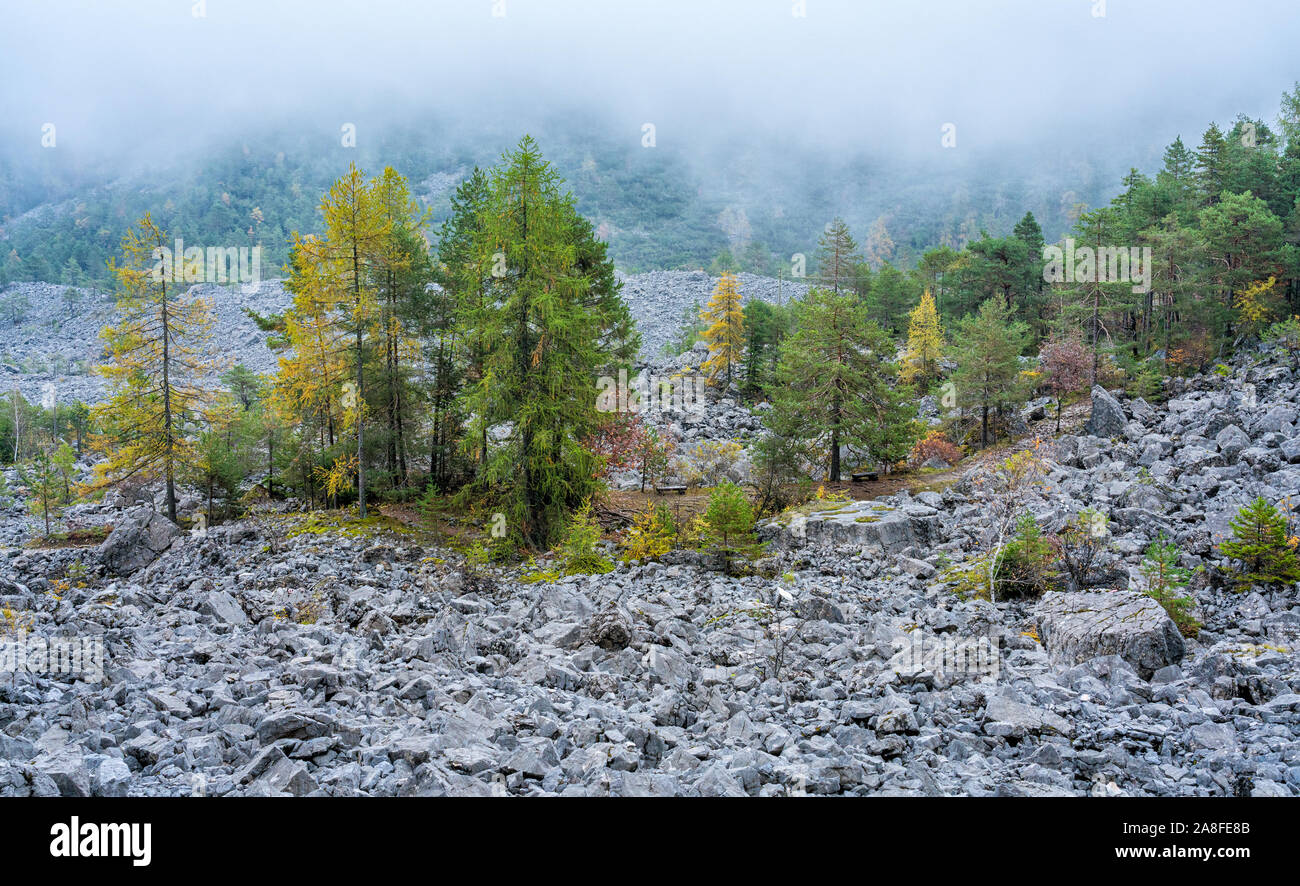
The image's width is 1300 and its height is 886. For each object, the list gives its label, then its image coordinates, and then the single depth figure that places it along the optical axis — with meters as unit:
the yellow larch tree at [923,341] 45.59
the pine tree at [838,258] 61.06
